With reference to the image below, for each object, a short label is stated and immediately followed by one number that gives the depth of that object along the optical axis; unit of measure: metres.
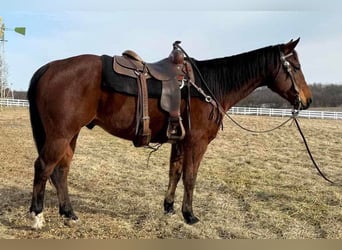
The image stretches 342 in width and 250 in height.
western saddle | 3.83
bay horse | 3.69
